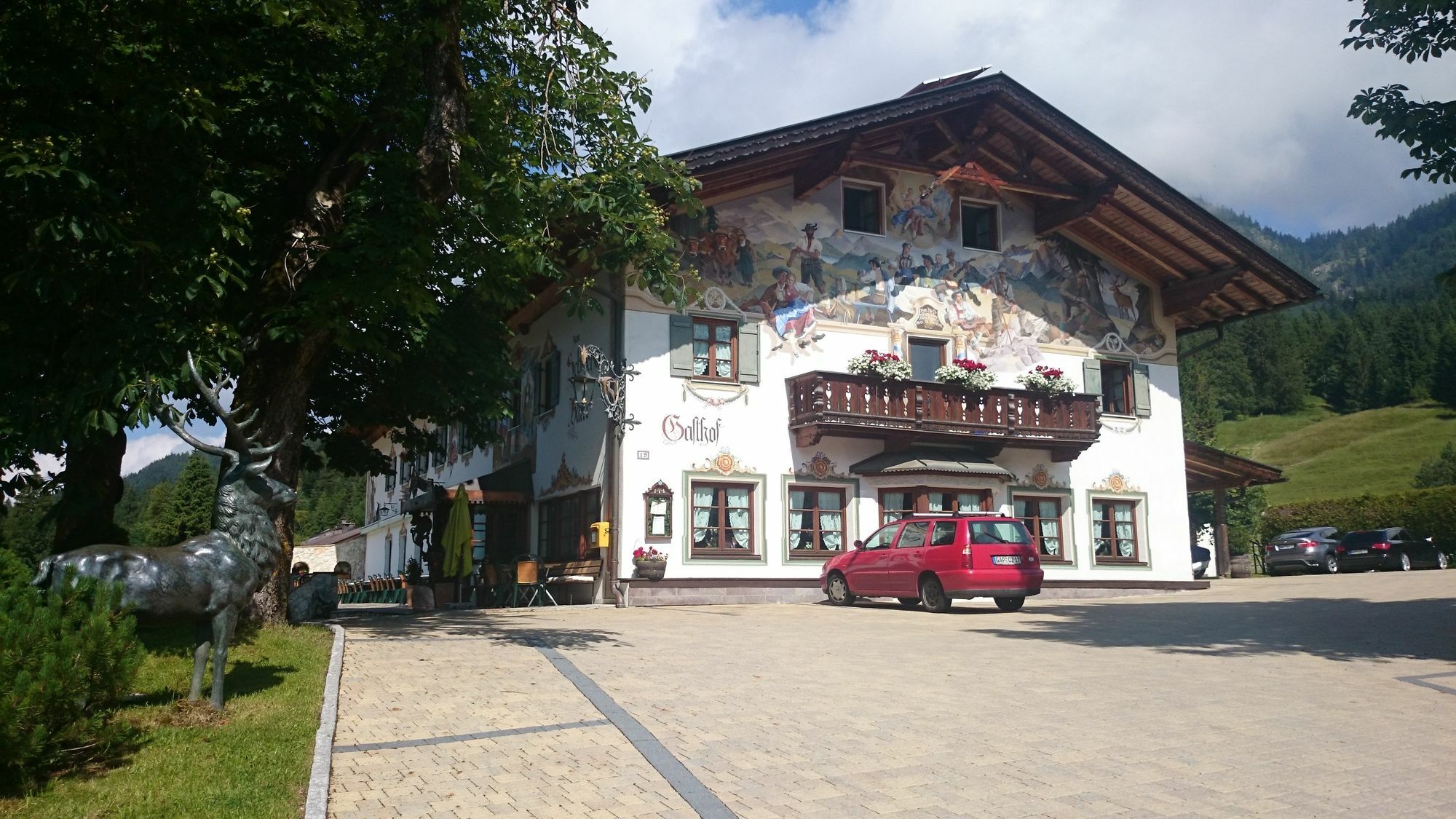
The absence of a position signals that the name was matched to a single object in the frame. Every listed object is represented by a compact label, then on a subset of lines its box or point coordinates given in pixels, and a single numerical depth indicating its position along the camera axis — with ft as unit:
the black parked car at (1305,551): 113.09
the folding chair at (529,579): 72.28
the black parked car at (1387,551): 110.63
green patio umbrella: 73.31
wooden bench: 69.67
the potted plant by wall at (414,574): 84.23
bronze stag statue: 23.40
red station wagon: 57.98
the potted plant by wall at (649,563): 66.90
